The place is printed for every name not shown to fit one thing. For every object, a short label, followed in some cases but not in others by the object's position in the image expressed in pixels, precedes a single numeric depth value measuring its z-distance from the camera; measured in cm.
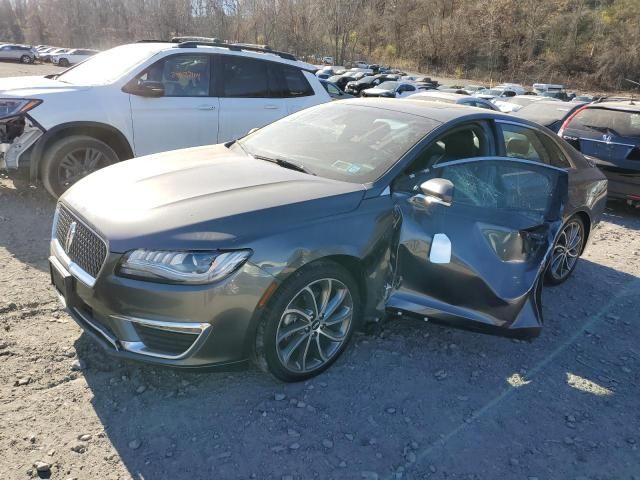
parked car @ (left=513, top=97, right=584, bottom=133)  994
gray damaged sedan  257
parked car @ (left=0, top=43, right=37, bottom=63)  4525
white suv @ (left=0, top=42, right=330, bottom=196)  539
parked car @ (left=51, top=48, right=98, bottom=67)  4472
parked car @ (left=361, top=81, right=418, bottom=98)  2010
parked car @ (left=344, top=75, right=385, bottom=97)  2350
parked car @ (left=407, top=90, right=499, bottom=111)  1098
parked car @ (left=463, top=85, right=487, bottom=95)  2615
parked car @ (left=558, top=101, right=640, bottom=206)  725
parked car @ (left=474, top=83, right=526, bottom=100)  2489
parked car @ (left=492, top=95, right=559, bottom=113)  1647
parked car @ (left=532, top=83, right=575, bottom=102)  2745
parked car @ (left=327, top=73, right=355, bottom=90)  2589
